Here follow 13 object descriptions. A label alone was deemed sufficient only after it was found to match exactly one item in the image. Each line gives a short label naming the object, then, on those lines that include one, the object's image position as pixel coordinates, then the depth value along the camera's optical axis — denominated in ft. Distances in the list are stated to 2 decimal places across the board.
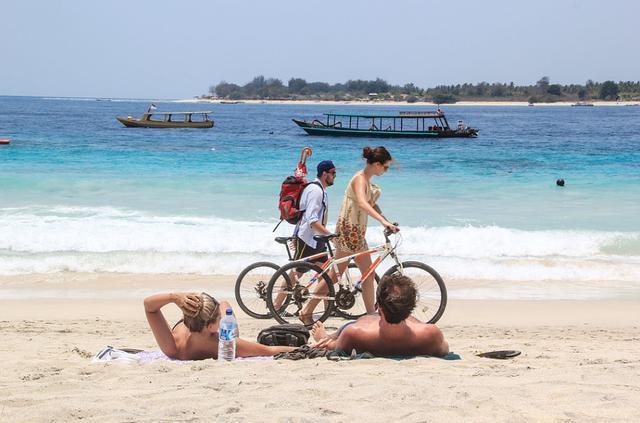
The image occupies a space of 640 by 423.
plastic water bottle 33.65
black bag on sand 37.50
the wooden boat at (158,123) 386.32
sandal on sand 36.44
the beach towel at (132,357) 34.17
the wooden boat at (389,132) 335.88
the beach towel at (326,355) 34.22
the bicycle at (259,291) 47.65
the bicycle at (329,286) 44.93
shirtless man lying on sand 33.42
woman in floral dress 43.91
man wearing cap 45.78
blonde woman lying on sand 33.08
